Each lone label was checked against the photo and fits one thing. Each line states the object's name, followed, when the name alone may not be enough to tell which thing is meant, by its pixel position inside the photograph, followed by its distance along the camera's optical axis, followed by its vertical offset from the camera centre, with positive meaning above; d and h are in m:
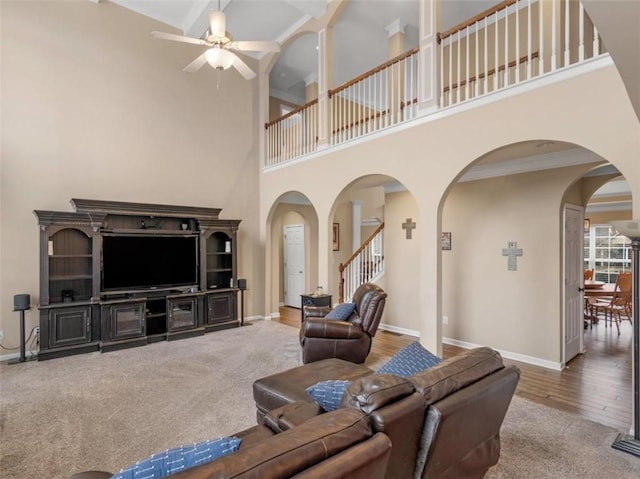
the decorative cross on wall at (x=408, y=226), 5.98 +0.24
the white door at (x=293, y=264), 8.55 -0.59
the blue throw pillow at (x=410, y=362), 2.13 -0.76
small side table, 5.50 -0.93
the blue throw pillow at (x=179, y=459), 1.07 -0.71
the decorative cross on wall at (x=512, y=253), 4.74 -0.19
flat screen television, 5.22 -0.32
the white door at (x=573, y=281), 4.48 -0.55
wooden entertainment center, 4.75 -0.54
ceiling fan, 3.61 +2.10
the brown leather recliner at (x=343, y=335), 4.03 -1.10
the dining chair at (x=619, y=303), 6.09 -1.15
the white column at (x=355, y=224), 9.43 +0.43
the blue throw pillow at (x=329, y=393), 1.79 -0.80
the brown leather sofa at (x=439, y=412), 1.48 -0.80
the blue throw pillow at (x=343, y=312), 4.37 -0.90
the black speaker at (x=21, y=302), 4.38 -0.75
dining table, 6.36 -0.95
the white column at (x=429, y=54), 4.08 +2.17
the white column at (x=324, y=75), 5.63 +2.64
